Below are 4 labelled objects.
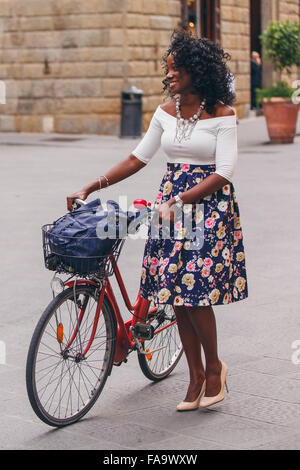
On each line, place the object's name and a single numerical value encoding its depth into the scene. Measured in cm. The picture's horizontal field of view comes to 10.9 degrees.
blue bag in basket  668
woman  705
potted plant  3003
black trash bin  3397
